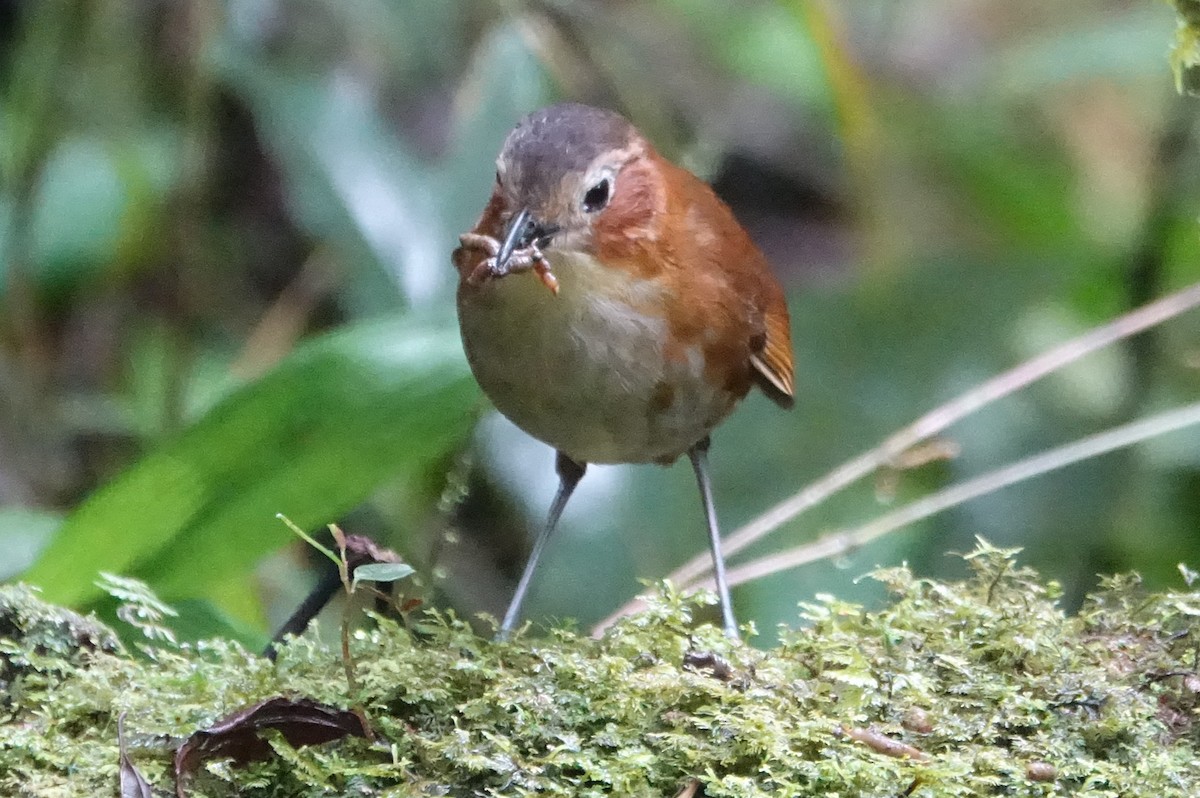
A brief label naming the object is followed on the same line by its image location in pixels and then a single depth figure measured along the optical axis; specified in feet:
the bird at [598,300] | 14.01
